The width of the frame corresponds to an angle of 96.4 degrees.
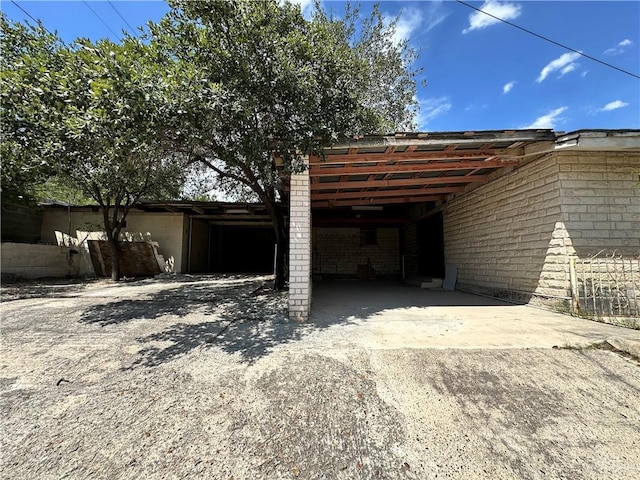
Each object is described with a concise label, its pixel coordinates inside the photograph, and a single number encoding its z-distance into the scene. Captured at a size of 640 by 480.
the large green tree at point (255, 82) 4.10
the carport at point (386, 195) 4.78
